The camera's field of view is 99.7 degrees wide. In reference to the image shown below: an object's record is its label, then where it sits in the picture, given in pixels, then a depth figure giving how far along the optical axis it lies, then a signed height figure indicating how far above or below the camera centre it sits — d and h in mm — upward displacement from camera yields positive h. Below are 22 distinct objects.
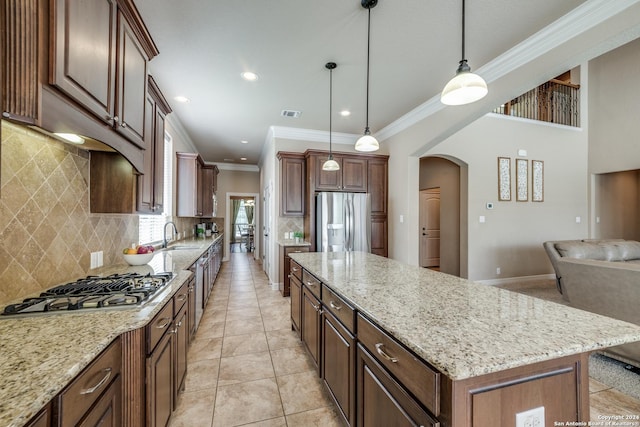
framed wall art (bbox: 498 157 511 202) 5375 +810
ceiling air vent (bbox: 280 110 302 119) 4227 +1669
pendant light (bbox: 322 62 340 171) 2930 +1658
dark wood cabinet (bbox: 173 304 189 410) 1765 -943
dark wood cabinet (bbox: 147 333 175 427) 1279 -877
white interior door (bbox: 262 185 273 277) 5617 -245
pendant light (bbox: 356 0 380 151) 2682 +749
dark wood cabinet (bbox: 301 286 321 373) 2049 -882
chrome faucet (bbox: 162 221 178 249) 3660 -300
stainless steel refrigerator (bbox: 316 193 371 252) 4578 -70
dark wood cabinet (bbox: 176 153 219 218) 4691 +574
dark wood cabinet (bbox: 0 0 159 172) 870 +609
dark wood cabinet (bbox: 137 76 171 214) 2145 +533
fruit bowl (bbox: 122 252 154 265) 2301 -360
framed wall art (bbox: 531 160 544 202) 5625 +813
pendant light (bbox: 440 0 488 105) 1601 +791
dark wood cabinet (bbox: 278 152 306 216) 4871 +639
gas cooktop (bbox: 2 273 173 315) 1199 -402
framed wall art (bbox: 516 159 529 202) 5512 +801
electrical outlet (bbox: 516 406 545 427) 880 -657
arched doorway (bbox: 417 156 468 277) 5277 +187
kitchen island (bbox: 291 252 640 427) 823 -425
